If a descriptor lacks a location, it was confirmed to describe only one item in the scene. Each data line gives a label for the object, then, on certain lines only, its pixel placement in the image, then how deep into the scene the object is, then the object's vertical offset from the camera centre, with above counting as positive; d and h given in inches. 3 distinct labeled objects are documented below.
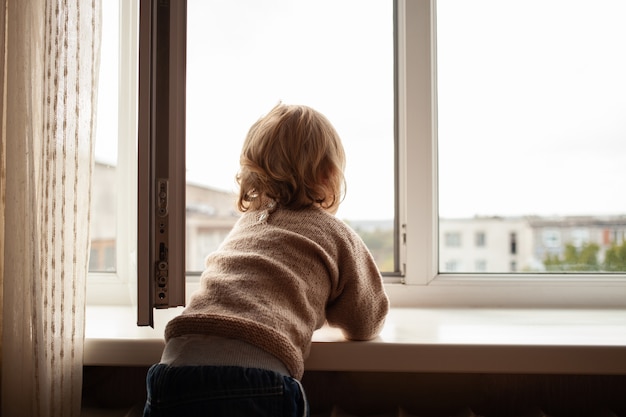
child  35.4 -4.9
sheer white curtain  42.0 +2.1
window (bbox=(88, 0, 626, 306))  56.1 +4.8
